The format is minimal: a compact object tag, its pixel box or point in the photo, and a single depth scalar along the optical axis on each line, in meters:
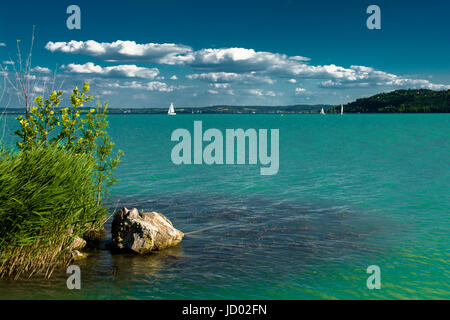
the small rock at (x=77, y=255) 16.53
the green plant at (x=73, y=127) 18.69
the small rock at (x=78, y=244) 17.27
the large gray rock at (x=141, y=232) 17.75
